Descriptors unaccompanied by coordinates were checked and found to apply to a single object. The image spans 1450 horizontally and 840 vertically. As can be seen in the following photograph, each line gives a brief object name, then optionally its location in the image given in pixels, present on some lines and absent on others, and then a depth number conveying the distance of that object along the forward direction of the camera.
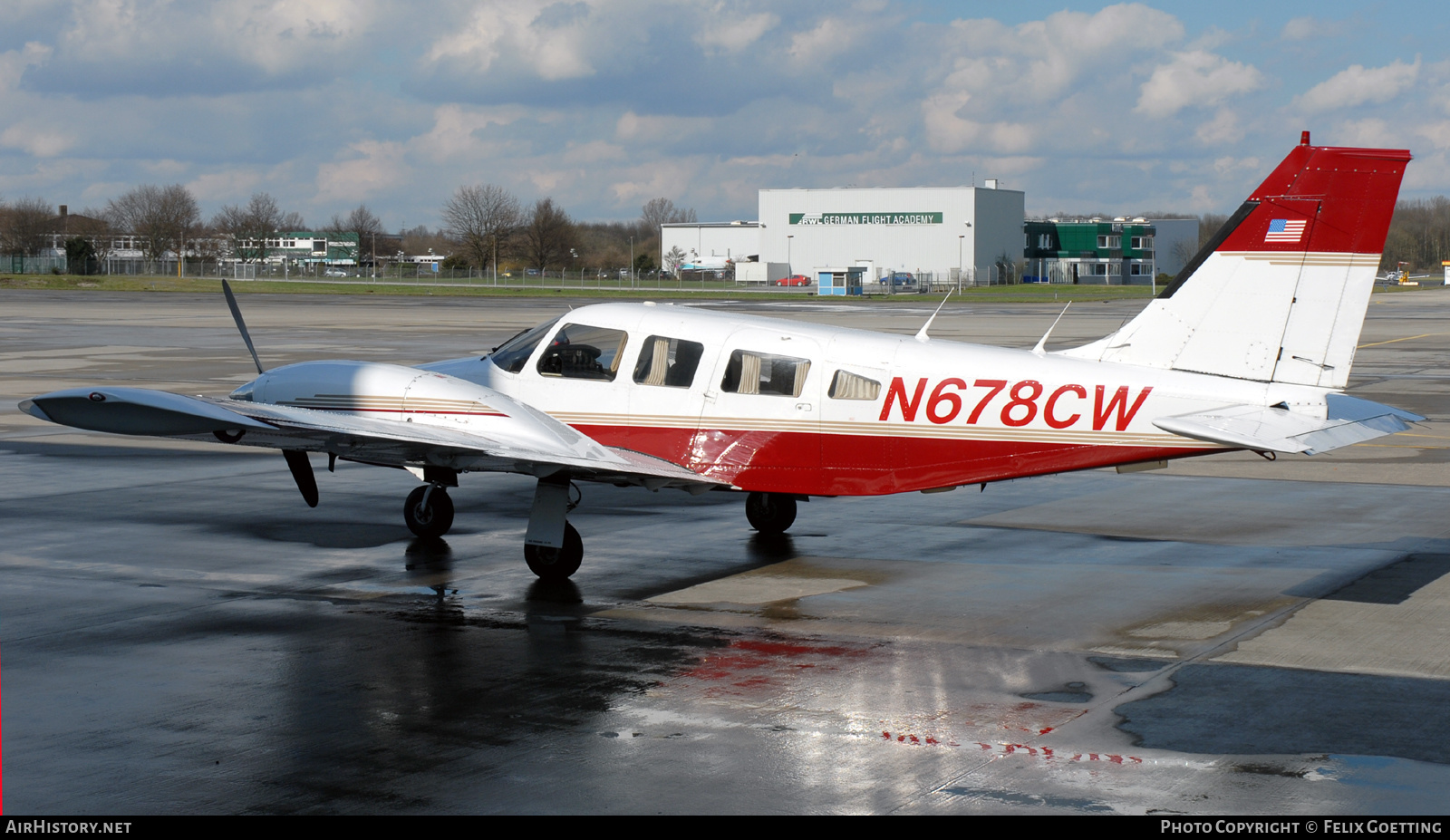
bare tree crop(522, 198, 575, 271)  155.12
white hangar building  138.62
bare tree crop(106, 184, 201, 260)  134.88
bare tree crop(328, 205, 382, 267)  181.85
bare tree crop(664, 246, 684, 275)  154.62
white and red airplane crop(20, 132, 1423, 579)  11.00
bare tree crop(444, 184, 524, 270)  148.12
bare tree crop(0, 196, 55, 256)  135.62
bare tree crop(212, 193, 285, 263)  142.75
